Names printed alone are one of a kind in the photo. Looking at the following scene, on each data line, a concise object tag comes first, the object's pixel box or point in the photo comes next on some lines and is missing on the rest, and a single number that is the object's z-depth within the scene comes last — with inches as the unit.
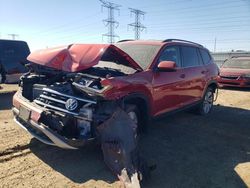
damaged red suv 102.1
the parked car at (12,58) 250.6
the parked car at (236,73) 344.2
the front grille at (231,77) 348.1
